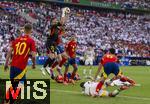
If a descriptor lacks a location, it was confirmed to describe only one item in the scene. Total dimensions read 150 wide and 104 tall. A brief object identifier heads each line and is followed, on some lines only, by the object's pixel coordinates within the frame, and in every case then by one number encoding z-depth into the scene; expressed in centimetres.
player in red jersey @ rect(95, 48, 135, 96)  1936
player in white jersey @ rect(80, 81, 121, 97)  1933
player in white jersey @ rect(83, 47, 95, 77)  4288
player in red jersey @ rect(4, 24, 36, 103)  1498
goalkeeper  2439
